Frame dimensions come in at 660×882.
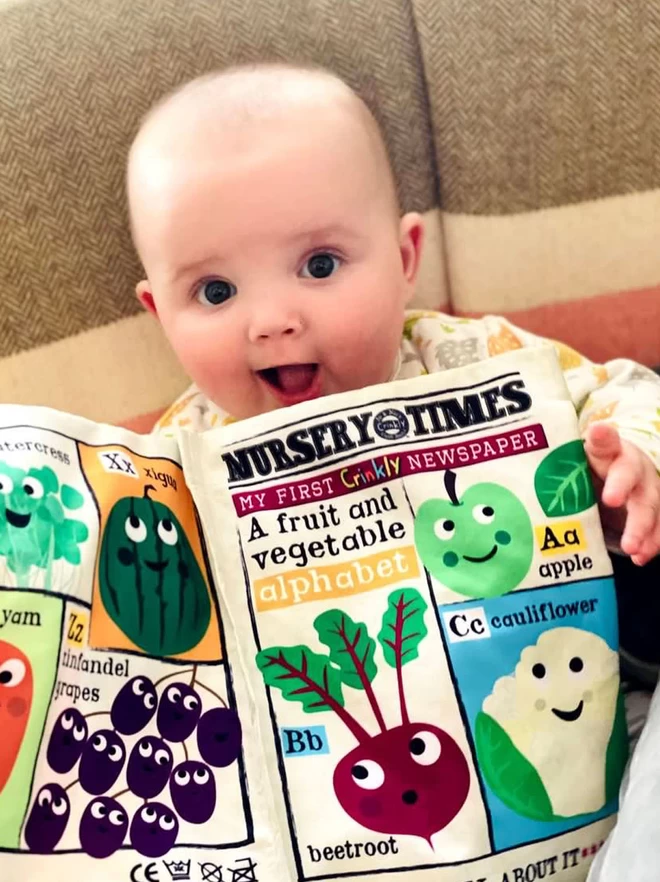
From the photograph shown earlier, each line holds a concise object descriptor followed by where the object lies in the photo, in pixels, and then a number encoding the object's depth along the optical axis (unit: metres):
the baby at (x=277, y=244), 0.67
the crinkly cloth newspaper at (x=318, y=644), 0.51
